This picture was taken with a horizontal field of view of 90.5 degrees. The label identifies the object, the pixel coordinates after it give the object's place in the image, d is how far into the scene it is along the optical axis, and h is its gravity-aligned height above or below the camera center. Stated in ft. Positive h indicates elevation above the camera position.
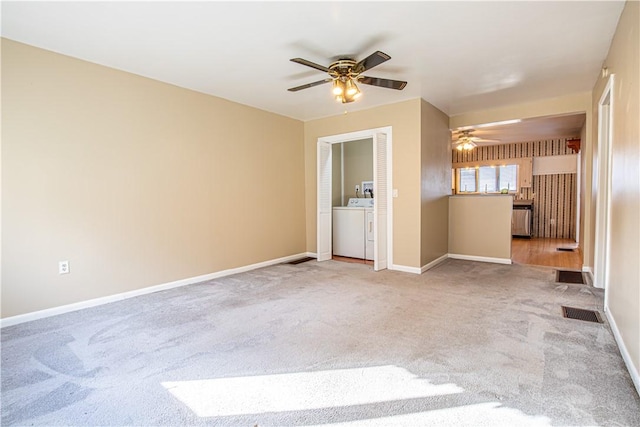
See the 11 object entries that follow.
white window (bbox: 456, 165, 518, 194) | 28.81 +1.57
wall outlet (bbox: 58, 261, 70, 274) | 9.87 -2.05
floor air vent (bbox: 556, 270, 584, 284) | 13.14 -3.57
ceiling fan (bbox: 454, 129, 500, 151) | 21.80 +3.95
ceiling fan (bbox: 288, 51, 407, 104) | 10.00 +3.91
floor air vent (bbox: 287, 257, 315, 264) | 17.51 -3.51
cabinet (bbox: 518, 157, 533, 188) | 27.40 +1.99
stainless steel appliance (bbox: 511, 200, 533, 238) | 26.50 -1.93
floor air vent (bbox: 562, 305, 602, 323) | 9.09 -3.57
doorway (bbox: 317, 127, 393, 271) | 15.44 +0.20
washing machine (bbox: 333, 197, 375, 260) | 18.10 -1.96
